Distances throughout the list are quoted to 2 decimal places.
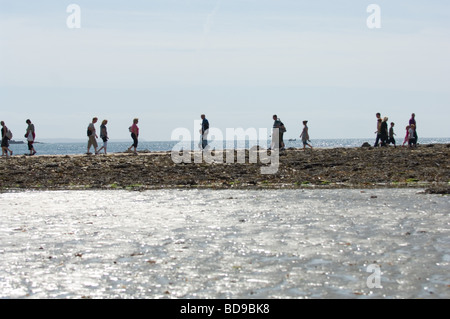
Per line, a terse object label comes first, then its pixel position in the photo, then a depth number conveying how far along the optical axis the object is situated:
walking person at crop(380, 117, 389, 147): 40.75
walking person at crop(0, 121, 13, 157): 38.16
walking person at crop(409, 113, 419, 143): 40.31
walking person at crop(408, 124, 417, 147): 39.47
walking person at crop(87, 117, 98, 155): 37.03
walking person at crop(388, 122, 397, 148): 42.40
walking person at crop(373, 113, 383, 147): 41.06
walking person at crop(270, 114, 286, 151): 37.19
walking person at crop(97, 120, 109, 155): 37.16
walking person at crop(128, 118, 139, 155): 37.38
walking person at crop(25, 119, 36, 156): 39.00
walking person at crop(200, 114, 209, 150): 37.28
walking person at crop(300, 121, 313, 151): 41.41
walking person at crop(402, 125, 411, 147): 40.16
